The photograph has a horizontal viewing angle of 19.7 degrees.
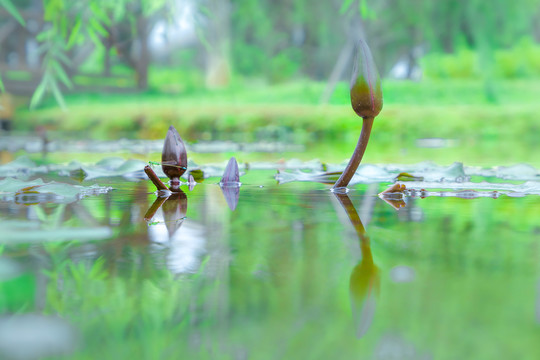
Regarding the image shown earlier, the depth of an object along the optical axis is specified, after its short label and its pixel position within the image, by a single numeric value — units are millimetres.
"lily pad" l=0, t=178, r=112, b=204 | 1680
